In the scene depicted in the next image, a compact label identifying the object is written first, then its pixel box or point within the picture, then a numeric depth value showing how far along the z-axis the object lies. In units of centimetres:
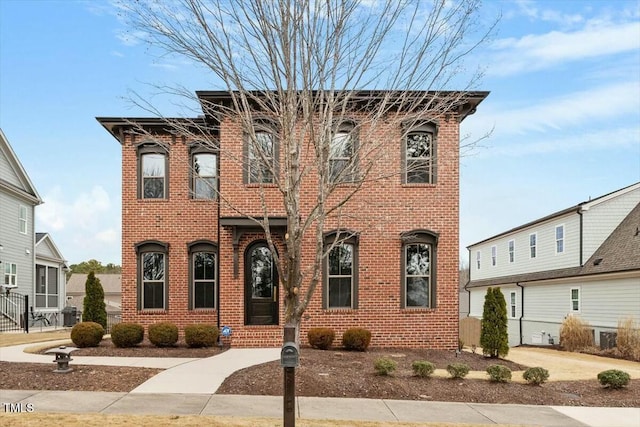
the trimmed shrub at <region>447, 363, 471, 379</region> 1082
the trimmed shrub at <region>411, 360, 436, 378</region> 1083
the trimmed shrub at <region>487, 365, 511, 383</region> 1066
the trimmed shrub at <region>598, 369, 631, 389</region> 1056
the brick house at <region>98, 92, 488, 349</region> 1541
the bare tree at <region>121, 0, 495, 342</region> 912
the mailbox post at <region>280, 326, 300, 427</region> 664
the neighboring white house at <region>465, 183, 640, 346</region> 2147
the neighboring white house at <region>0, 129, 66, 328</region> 2603
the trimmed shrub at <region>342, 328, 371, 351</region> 1473
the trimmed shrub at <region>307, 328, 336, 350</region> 1476
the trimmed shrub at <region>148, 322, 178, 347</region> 1504
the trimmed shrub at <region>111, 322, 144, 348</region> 1466
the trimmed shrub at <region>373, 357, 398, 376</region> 1065
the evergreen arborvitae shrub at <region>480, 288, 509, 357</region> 1414
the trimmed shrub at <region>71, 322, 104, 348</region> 1451
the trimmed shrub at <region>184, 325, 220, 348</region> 1492
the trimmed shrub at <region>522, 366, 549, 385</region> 1072
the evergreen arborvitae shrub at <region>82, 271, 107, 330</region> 1767
